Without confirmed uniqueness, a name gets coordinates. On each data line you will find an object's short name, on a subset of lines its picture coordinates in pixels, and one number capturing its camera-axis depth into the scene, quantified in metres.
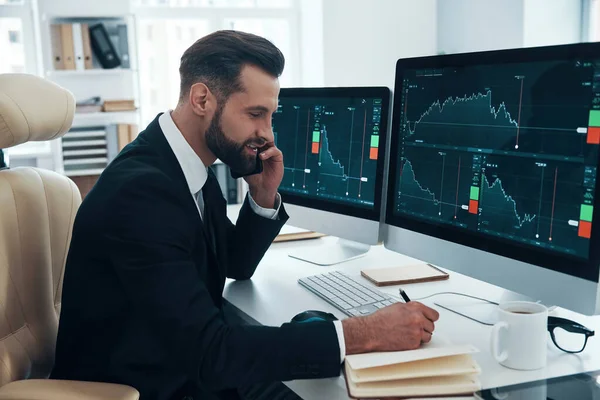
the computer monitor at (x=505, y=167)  1.06
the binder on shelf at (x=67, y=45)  3.76
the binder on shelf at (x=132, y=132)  3.84
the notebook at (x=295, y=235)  2.03
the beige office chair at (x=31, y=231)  1.30
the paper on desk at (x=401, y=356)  0.94
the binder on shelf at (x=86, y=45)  3.79
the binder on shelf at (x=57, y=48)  3.78
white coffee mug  0.98
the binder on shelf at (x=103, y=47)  3.81
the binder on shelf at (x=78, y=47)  3.77
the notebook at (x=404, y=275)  1.51
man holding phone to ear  1.03
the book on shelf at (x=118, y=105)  3.85
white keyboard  1.32
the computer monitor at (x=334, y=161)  1.61
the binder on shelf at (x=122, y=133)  3.83
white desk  1.01
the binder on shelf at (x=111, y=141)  3.84
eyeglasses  1.09
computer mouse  1.17
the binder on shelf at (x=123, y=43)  3.90
